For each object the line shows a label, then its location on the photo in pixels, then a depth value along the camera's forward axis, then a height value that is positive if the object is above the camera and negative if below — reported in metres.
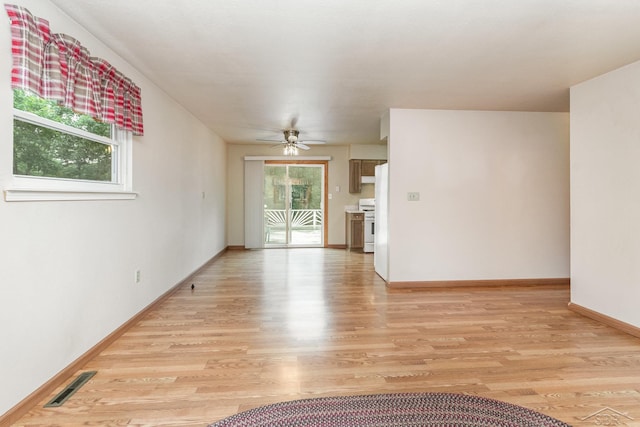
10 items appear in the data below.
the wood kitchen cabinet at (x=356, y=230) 7.21 -0.42
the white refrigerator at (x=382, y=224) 4.50 -0.18
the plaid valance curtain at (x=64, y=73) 1.66 +0.86
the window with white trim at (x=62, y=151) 1.78 +0.41
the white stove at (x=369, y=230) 7.02 -0.41
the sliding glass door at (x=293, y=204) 7.60 +0.18
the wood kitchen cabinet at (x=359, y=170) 7.33 +0.96
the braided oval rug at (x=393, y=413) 1.67 -1.08
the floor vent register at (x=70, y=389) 1.82 -1.08
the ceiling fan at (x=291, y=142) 5.48 +1.19
